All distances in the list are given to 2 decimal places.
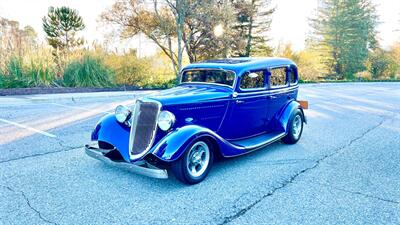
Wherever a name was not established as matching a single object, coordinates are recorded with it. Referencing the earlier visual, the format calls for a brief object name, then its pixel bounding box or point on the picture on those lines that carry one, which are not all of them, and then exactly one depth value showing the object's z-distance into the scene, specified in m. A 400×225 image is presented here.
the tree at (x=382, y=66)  37.09
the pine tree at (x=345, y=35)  37.19
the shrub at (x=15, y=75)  12.38
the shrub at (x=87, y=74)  13.66
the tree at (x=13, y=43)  12.74
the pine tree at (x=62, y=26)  20.09
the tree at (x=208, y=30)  17.59
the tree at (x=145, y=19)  18.25
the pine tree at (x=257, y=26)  26.66
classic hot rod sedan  3.77
